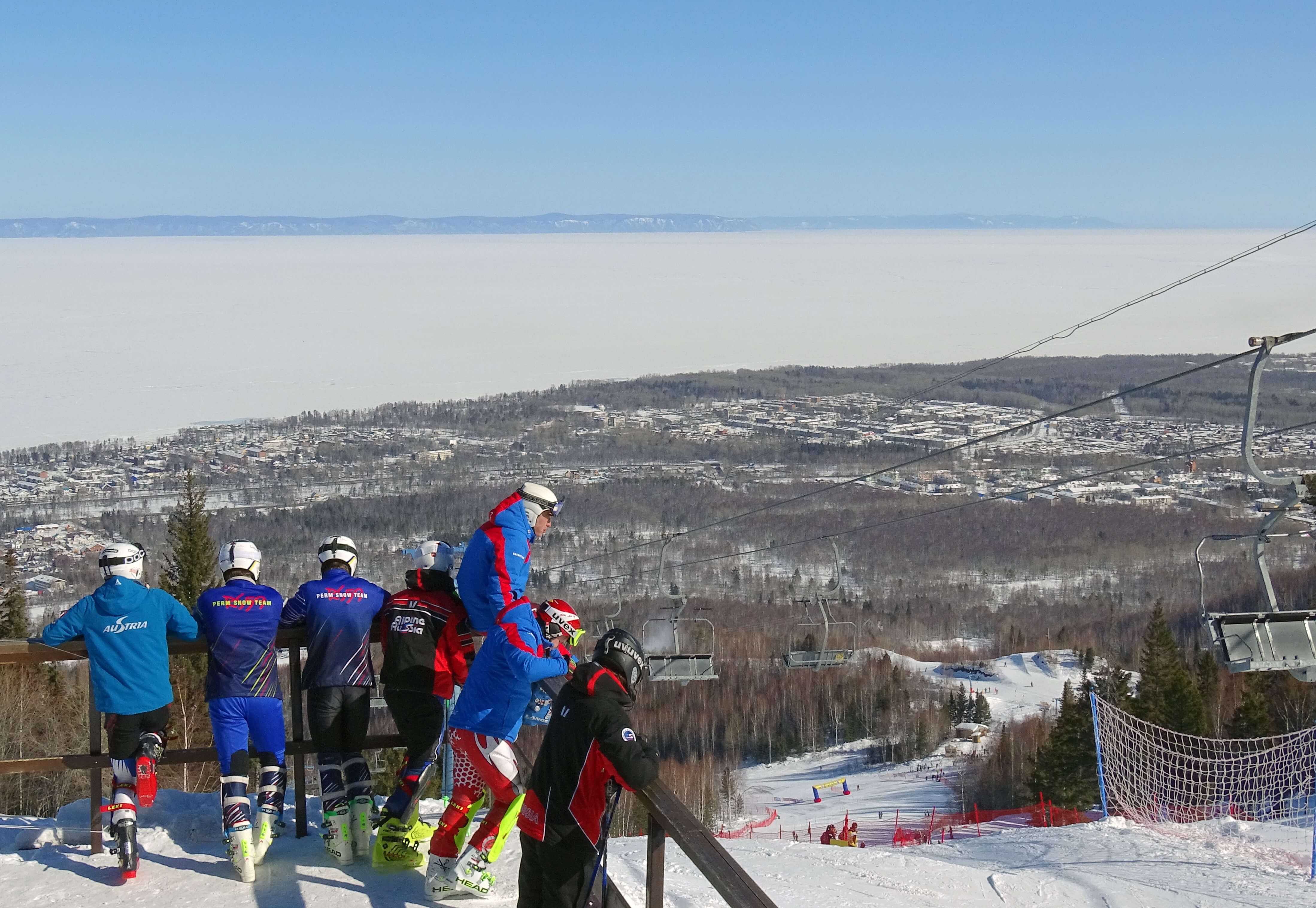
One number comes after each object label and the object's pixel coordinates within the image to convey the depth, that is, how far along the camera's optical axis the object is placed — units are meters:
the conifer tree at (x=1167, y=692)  40.25
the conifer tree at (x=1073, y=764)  40.75
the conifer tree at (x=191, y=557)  29.28
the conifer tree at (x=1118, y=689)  44.81
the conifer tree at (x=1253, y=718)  37.94
